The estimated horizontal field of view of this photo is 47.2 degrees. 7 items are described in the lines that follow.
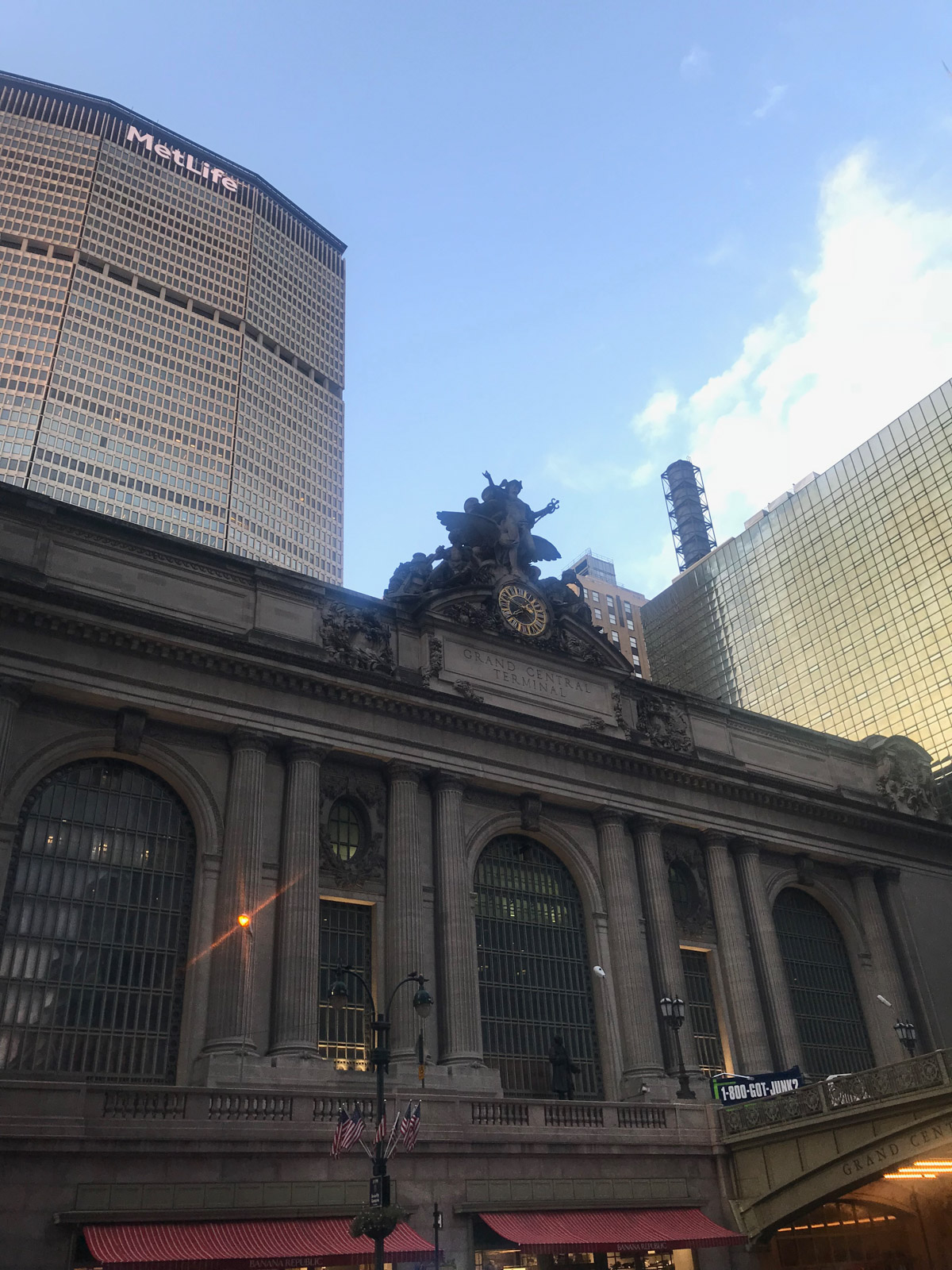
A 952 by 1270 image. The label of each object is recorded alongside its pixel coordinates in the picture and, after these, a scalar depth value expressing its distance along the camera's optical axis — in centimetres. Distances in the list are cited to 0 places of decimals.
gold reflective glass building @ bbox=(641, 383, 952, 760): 6512
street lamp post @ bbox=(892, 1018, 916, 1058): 3831
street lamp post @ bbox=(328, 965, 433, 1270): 2017
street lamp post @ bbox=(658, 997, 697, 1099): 3103
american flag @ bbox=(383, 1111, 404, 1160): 2355
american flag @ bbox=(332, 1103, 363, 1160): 2239
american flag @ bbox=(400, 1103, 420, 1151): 2339
